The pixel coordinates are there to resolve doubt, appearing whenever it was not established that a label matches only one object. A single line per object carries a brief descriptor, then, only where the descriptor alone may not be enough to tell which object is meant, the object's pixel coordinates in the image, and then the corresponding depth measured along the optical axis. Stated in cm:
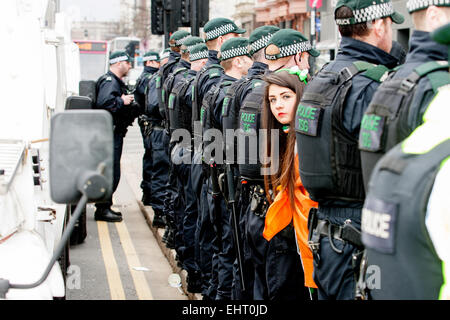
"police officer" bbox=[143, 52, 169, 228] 1069
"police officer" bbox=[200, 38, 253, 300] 641
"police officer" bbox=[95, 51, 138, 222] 1112
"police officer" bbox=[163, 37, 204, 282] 792
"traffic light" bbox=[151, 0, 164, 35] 1586
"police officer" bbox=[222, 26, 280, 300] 583
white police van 364
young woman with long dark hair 479
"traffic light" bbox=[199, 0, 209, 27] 1256
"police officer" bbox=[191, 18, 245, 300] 709
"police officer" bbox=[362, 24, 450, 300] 216
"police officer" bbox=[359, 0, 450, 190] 310
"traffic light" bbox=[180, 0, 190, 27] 1291
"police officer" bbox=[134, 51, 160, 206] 1188
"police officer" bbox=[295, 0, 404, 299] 396
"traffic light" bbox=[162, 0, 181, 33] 1334
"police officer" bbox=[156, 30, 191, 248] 889
